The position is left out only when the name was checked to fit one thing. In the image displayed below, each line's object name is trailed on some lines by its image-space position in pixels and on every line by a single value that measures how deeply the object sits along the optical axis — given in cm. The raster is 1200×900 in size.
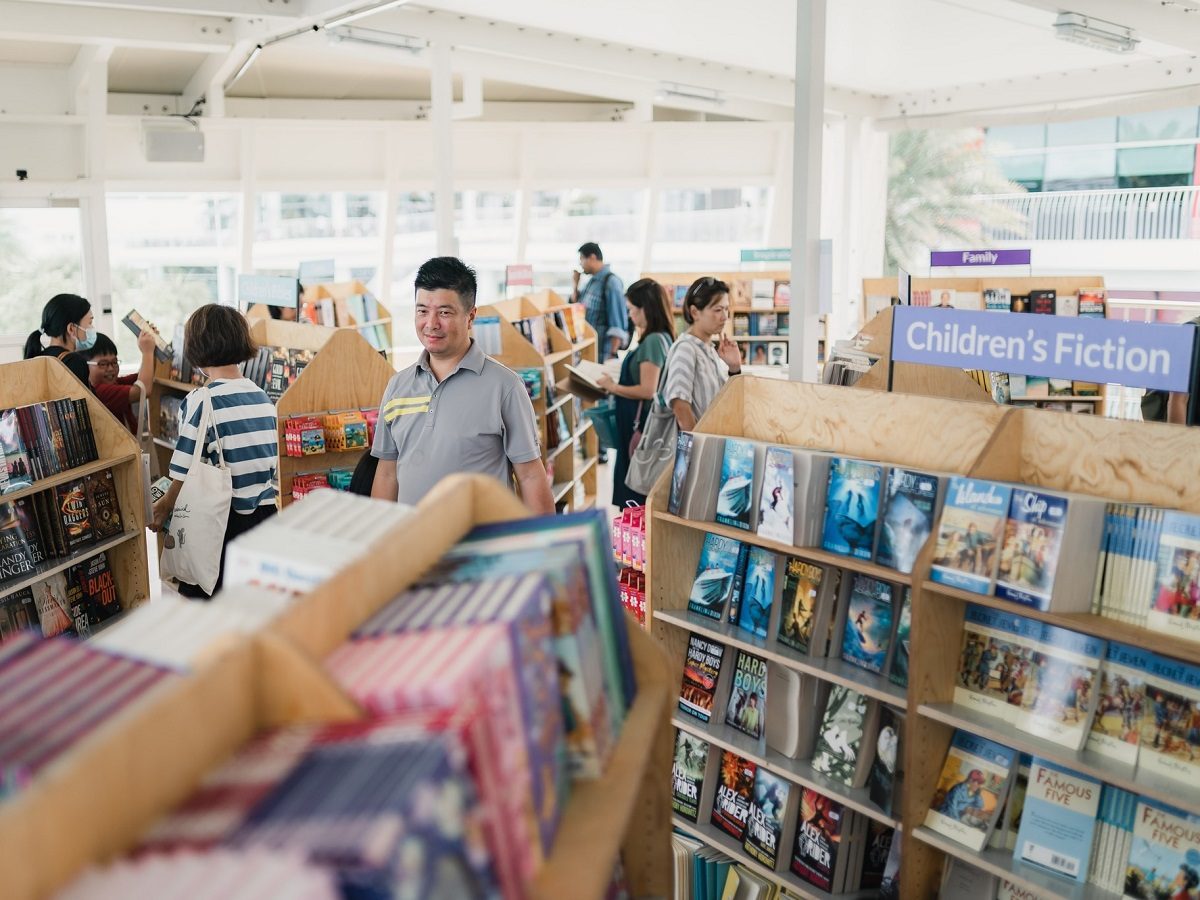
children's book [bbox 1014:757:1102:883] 263
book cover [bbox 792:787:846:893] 313
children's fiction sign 280
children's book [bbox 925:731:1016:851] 279
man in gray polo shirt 339
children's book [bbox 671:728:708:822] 347
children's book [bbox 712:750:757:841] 336
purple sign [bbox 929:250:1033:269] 923
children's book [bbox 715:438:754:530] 331
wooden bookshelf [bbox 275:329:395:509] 505
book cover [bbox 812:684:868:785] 310
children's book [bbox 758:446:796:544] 317
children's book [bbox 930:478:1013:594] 271
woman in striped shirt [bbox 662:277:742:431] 496
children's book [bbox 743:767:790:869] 325
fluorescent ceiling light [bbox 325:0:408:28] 774
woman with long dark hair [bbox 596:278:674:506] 610
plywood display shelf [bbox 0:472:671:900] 98
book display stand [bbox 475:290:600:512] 681
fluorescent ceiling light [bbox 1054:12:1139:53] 825
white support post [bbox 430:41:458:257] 962
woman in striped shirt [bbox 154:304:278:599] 414
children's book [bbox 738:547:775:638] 332
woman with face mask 591
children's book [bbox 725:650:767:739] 332
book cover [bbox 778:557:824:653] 319
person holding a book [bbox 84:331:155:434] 569
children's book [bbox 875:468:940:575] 289
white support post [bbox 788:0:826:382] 557
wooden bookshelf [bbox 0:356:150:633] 462
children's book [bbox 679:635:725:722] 345
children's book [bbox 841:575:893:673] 303
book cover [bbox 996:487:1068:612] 260
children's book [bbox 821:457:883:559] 302
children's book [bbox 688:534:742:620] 344
